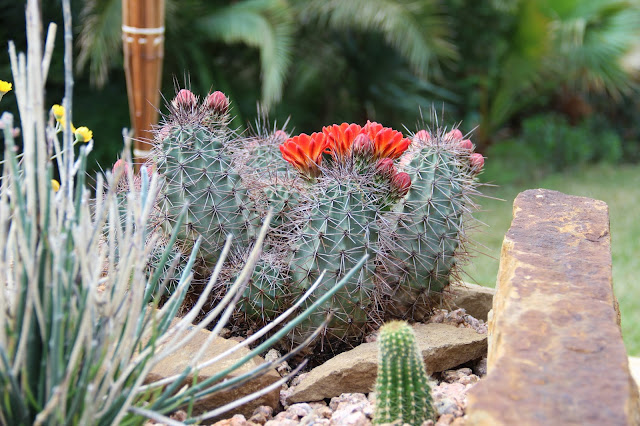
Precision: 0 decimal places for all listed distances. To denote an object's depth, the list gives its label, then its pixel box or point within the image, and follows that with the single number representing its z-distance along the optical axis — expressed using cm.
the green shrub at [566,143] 303
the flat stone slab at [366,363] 103
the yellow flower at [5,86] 108
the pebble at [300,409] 102
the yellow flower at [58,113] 106
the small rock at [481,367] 110
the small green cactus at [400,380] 93
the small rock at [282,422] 98
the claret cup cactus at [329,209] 104
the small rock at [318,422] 99
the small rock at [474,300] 120
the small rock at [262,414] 100
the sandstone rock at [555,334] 85
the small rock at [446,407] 98
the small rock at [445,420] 96
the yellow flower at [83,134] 109
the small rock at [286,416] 101
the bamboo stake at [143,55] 136
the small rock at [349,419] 97
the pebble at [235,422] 98
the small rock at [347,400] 102
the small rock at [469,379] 106
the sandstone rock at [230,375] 100
